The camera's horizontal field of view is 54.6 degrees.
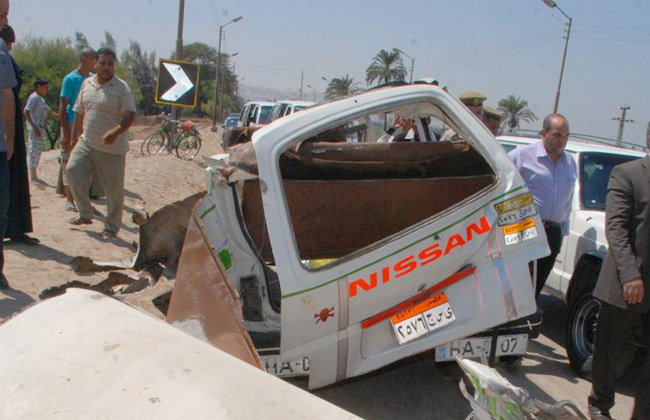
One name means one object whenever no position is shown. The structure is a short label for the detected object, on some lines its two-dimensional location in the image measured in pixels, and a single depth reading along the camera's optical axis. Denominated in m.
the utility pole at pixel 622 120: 32.99
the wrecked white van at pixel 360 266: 3.33
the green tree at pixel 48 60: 45.59
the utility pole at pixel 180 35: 16.08
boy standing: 10.28
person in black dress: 5.84
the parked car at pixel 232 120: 30.27
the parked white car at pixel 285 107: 17.91
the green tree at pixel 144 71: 74.31
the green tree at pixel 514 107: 64.62
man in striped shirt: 7.02
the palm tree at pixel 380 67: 52.19
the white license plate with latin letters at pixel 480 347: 3.90
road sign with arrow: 11.72
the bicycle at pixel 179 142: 19.52
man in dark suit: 3.79
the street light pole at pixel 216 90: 40.67
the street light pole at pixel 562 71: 26.45
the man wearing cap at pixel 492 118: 7.01
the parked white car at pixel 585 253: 5.00
